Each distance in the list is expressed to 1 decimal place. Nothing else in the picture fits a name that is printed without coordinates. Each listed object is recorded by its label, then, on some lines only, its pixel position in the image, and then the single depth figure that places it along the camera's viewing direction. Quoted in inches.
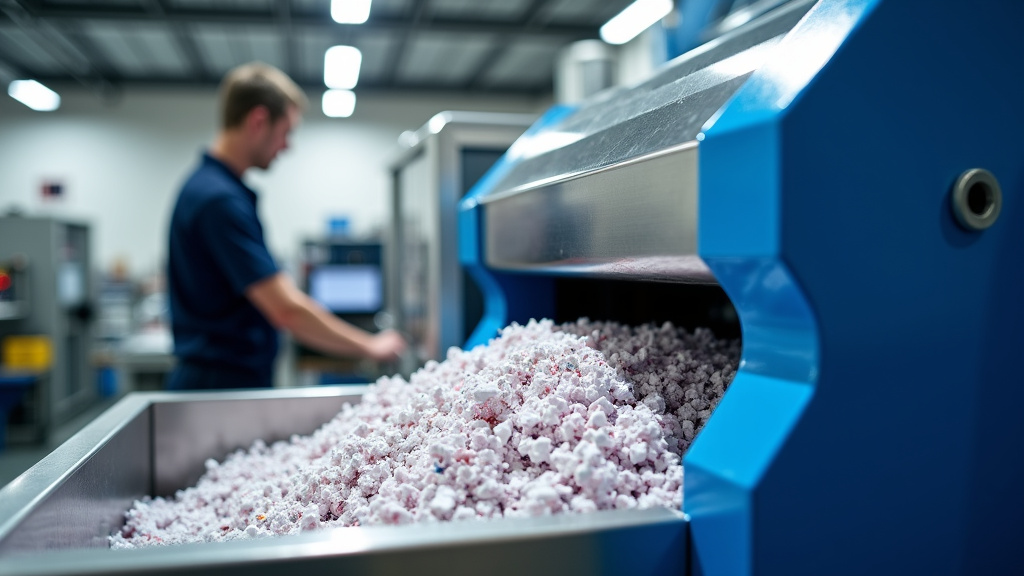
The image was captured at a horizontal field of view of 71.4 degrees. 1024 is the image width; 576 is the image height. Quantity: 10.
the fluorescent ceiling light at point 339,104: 319.9
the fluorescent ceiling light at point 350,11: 199.3
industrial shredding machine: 20.6
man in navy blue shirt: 77.5
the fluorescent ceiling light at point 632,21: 196.7
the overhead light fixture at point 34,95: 287.6
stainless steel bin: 19.4
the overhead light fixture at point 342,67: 246.9
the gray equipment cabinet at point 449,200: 68.2
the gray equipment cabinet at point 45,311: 196.4
